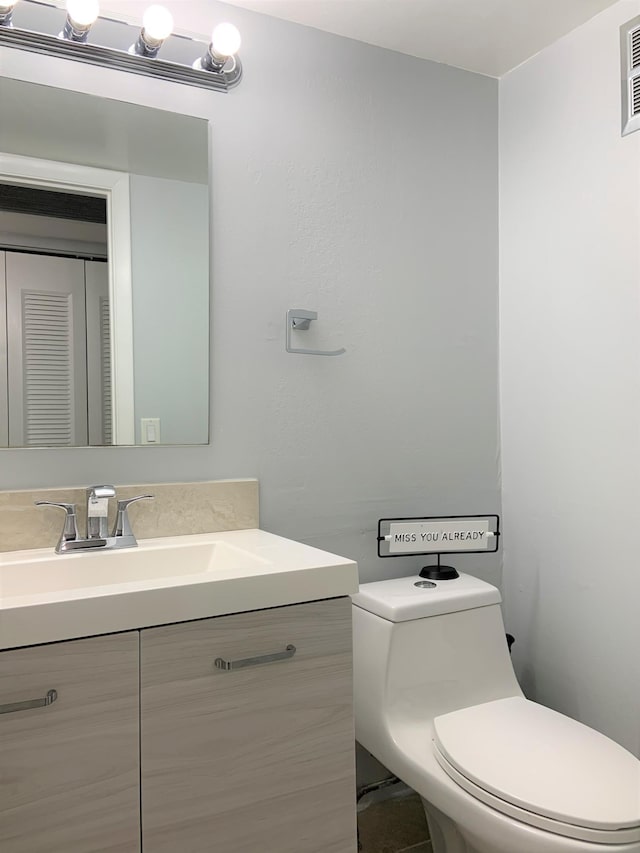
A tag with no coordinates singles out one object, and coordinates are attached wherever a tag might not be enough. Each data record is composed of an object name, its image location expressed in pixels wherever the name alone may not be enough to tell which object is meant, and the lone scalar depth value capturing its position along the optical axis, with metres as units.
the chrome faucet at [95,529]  1.42
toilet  1.18
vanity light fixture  1.46
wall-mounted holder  1.73
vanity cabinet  0.98
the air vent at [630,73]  1.64
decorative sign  1.78
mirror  1.46
